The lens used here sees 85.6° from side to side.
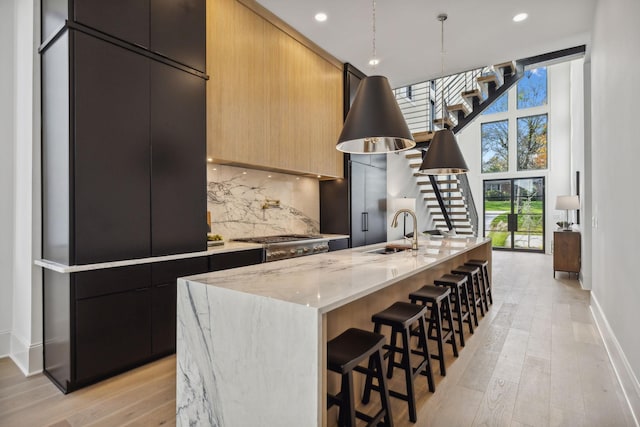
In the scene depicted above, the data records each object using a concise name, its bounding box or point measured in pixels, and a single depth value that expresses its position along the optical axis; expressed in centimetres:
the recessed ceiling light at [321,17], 377
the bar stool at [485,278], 408
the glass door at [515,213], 984
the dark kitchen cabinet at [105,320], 231
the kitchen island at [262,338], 132
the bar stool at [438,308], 251
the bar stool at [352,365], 151
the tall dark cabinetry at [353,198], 516
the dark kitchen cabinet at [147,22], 236
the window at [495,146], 1039
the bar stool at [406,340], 197
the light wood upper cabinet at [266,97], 336
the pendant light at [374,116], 227
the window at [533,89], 974
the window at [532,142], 975
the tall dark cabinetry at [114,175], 231
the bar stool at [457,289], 303
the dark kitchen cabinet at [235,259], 319
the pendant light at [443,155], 346
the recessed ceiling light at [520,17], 371
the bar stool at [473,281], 361
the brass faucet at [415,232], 311
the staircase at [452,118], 593
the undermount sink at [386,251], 295
